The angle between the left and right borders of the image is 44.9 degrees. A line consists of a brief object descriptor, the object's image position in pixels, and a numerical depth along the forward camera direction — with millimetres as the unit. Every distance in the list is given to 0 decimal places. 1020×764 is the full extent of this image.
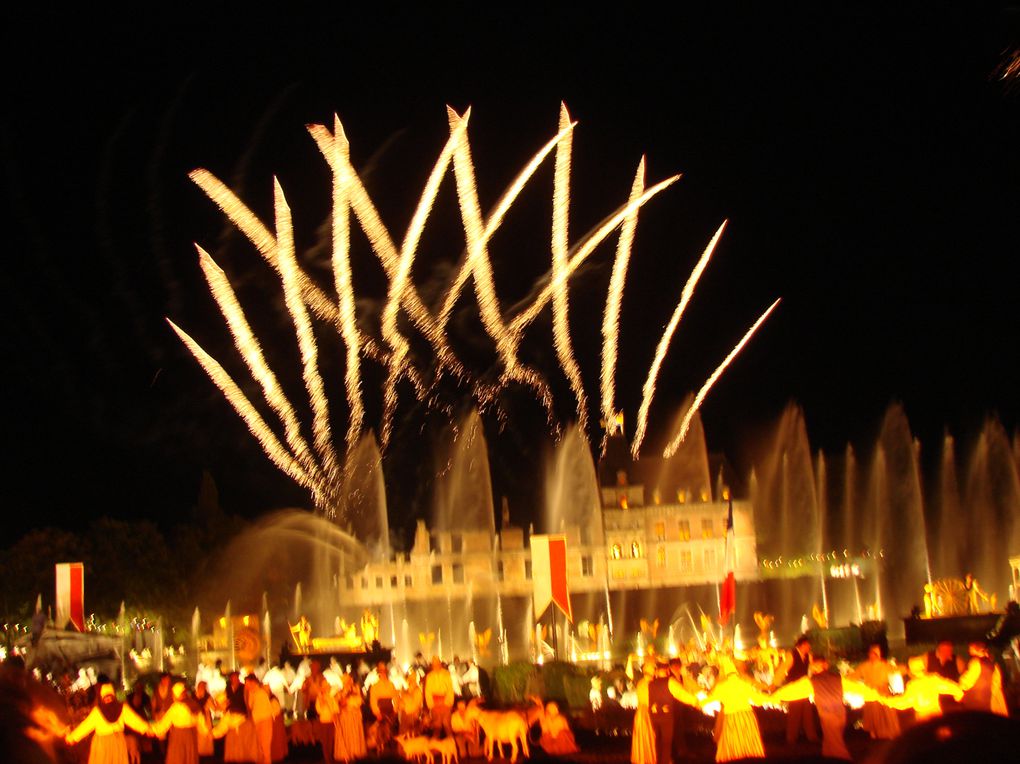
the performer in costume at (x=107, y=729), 12531
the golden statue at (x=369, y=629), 47584
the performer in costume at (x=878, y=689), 13508
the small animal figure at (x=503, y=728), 15516
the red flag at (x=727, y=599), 27709
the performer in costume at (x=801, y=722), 14883
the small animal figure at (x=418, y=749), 15438
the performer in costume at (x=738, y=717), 12219
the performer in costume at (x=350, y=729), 16062
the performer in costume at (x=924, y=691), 12383
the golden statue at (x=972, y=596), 37031
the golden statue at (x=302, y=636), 38875
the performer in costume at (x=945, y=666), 12461
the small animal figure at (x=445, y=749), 15438
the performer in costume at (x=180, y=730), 14125
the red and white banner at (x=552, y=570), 26750
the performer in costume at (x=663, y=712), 13570
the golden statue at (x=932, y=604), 37469
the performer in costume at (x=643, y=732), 13703
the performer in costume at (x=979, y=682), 12477
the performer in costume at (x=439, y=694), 16359
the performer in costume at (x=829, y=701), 12250
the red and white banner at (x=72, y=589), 25688
